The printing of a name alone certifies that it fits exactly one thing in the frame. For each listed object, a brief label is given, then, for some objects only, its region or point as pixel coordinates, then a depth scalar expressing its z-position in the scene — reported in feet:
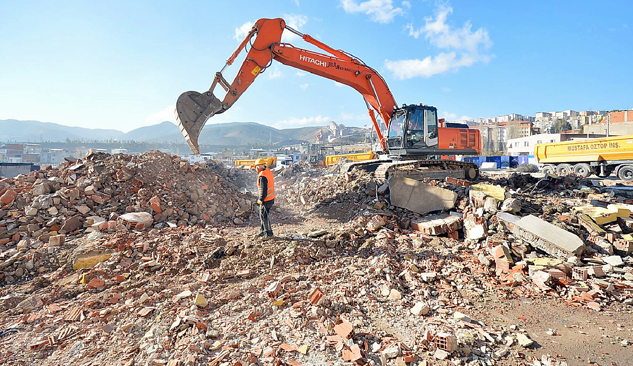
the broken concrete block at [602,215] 16.26
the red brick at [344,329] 9.21
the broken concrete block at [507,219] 15.94
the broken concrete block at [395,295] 11.81
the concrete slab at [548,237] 13.83
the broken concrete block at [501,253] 14.07
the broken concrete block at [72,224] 19.03
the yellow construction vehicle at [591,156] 42.11
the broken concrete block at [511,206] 17.21
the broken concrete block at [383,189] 23.84
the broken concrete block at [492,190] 18.58
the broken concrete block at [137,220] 19.94
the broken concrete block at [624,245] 14.42
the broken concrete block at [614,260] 13.44
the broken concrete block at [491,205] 17.90
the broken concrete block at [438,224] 18.02
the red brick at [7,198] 20.35
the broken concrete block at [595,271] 12.57
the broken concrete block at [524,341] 9.09
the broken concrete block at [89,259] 15.57
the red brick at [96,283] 13.59
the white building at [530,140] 141.88
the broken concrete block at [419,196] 21.12
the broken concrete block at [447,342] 8.60
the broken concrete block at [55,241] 17.15
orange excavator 23.68
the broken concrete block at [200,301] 11.14
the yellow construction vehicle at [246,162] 77.60
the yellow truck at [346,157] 67.00
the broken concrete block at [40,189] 21.53
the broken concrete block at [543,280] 12.34
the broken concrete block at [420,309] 10.72
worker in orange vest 18.31
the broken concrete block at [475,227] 16.52
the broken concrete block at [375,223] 19.42
